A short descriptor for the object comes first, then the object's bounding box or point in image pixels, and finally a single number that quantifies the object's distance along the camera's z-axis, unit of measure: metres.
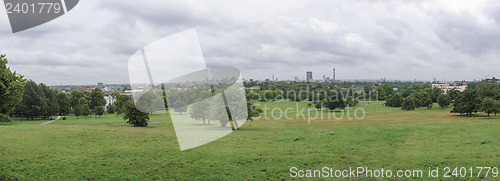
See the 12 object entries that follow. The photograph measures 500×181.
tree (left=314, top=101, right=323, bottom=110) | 87.86
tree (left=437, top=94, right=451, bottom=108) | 85.12
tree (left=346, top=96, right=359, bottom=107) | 93.00
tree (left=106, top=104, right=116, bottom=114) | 84.19
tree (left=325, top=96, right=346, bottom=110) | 85.94
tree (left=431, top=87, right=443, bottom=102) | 105.06
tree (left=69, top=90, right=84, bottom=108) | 88.94
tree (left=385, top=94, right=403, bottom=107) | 98.44
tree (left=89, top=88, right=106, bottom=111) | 92.85
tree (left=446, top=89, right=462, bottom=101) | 101.34
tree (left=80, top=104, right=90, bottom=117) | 66.88
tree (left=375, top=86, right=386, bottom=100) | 138.62
